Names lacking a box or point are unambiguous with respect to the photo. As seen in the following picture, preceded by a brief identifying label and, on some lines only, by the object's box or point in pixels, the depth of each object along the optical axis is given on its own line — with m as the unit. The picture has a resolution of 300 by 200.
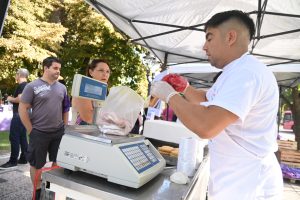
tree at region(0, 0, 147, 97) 9.90
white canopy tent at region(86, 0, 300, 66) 3.44
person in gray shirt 3.35
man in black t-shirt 4.80
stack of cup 1.57
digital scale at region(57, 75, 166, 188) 1.14
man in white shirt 1.15
